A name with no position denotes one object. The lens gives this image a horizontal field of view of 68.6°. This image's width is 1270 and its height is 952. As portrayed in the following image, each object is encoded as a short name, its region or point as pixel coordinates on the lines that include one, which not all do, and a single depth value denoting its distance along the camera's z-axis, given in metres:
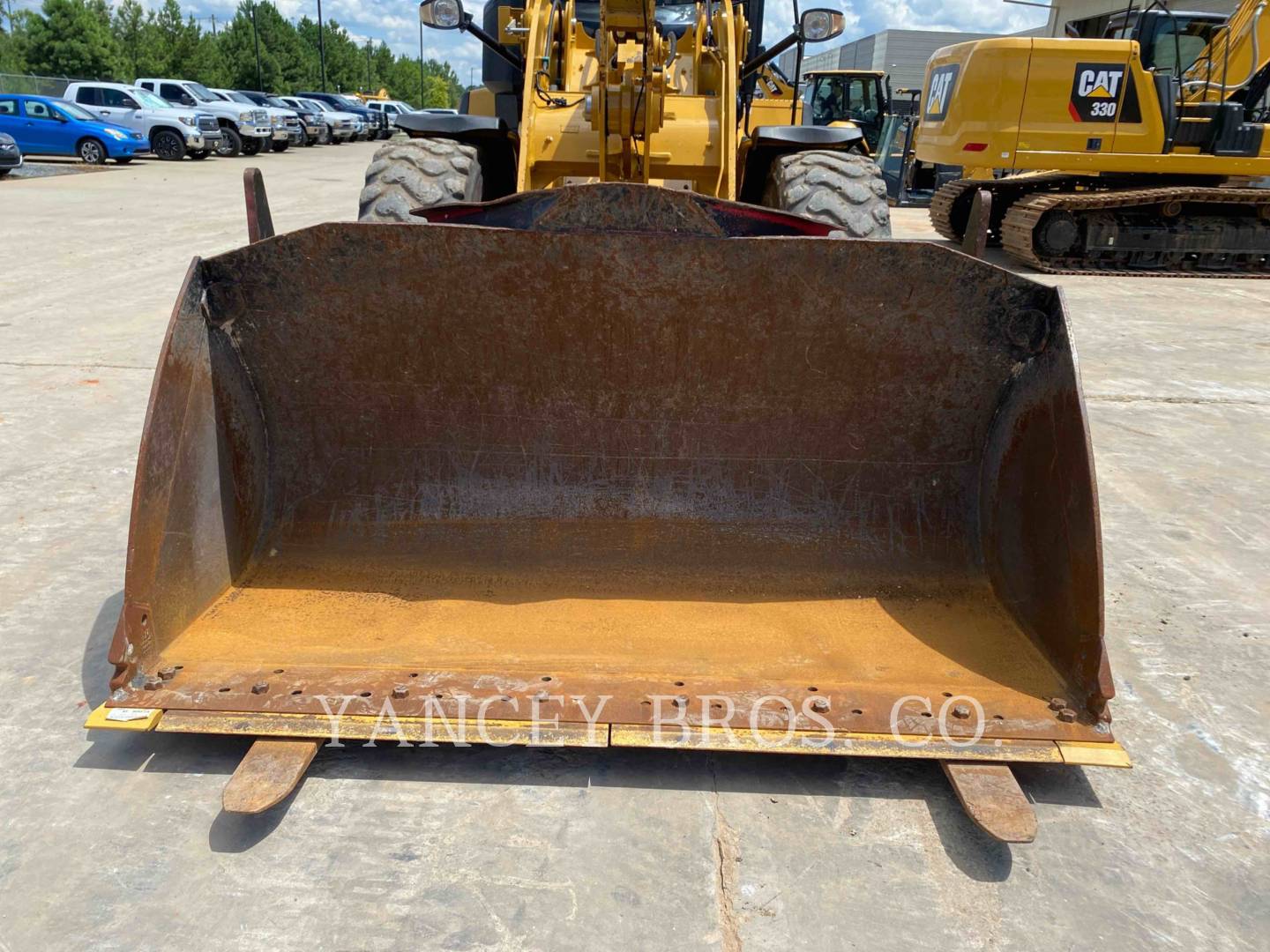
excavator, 9.61
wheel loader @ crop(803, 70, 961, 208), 17.83
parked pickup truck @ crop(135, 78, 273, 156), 25.78
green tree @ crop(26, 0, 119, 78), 36.47
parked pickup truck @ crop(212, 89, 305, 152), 28.64
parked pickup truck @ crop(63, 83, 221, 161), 22.73
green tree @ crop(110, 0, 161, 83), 41.19
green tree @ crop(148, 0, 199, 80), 42.00
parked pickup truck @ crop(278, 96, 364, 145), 34.17
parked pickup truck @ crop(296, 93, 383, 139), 38.88
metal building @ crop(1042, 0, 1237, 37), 24.02
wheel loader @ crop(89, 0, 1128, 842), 2.31
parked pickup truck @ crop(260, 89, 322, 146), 32.16
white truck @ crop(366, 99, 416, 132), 42.13
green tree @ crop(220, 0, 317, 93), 45.97
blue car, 20.69
